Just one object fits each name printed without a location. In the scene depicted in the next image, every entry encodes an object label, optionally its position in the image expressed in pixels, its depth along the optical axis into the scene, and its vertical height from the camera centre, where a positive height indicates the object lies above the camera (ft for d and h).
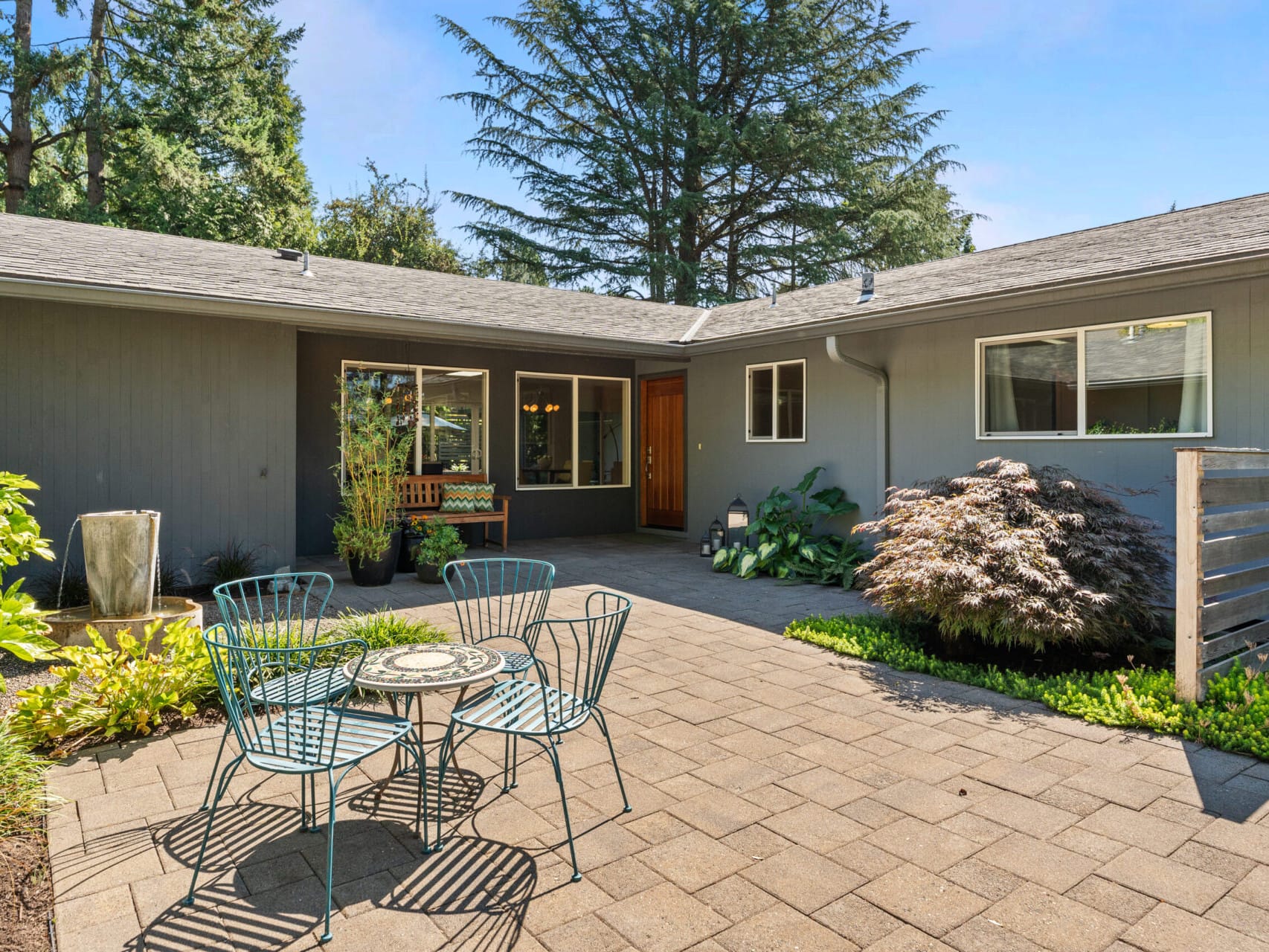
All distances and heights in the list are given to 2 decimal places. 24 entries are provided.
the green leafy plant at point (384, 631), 14.37 -2.95
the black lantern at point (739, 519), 28.30 -1.55
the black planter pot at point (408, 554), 25.40 -2.54
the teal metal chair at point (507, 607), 9.96 -3.26
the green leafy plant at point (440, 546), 22.57 -2.04
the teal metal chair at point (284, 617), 9.38 -3.15
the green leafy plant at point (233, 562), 21.97 -2.48
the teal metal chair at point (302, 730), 7.30 -2.69
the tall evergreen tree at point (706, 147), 58.80 +25.82
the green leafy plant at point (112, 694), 10.75 -3.20
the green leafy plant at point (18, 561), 7.92 -1.06
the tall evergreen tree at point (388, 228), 67.72 +22.29
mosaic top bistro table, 8.32 -2.21
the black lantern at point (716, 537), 29.12 -2.26
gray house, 18.33 +3.29
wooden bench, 28.84 -0.81
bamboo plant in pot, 22.54 -0.58
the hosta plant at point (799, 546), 24.54 -2.27
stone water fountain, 14.74 -1.99
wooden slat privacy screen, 12.12 -1.42
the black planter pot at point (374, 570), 22.67 -2.74
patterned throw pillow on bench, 28.86 -0.78
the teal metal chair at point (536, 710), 8.06 -2.62
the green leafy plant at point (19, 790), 8.31 -3.55
